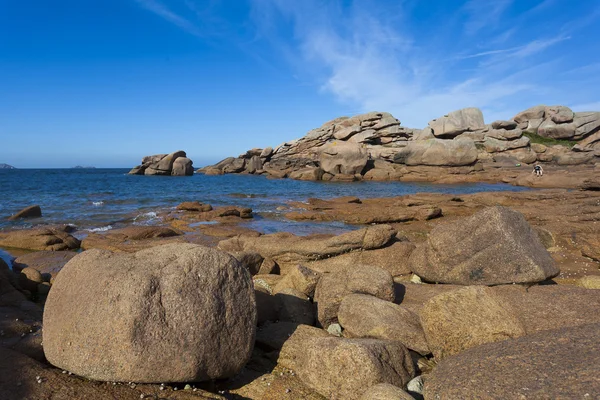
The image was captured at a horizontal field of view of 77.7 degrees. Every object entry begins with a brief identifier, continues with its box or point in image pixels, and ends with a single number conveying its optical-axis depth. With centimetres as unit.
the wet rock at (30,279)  854
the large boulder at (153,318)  395
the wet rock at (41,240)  1391
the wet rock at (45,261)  1137
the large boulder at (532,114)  7401
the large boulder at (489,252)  665
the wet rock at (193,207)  2340
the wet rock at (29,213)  2088
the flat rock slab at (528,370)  287
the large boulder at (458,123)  6078
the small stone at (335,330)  573
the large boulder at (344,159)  5253
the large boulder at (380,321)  517
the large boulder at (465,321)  461
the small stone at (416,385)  414
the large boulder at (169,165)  7394
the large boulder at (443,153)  5062
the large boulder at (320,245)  950
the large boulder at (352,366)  407
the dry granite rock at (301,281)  703
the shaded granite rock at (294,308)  624
